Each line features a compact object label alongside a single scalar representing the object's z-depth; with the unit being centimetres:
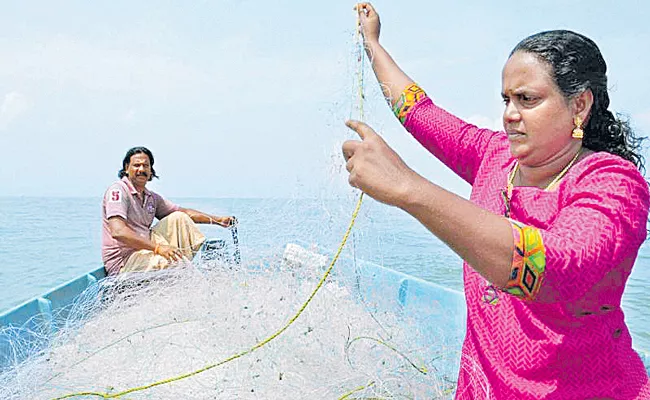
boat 295
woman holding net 95
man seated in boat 465
